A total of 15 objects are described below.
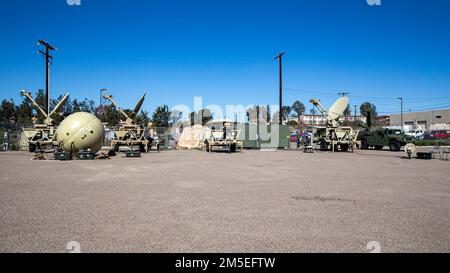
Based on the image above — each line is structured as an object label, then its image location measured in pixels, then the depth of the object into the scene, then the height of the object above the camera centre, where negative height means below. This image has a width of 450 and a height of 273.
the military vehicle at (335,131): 27.55 +0.24
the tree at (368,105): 126.38 +12.07
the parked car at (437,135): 58.91 -0.39
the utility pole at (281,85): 33.56 +5.62
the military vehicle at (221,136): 25.59 -0.16
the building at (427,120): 79.51 +3.81
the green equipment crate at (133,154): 19.32 -1.23
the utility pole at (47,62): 28.63 +7.17
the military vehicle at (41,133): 24.06 +0.18
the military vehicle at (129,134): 23.80 +0.06
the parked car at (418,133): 60.62 +0.04
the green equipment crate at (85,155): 17.23 -1.15
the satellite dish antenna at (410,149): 19.73 -1.04
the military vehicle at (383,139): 29.34 -0.55
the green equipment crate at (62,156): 16.56 -1.15
